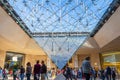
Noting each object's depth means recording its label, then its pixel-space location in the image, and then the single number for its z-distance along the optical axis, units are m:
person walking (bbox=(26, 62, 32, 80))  4.35
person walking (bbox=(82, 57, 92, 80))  2.75
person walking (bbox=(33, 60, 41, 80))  3.93
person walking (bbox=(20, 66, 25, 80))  5.10
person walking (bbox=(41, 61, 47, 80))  3.87
